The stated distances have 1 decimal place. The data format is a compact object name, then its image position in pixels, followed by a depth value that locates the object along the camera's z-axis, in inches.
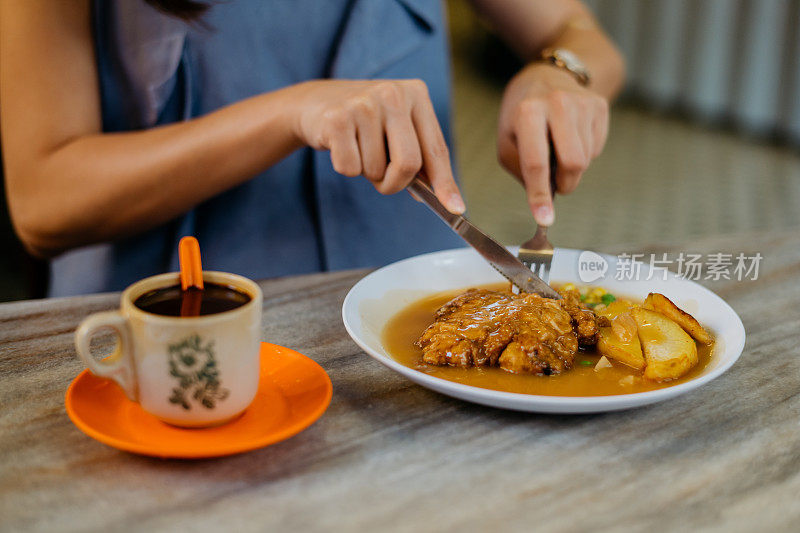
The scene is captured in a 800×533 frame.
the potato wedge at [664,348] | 35.5
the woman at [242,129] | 47.3
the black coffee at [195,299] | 29.8
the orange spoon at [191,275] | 30.5
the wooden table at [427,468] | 26.9
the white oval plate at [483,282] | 30.8
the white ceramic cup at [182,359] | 28.2
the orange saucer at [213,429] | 28.1
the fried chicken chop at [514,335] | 36.5
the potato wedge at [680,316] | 39.3
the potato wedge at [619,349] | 36.9
